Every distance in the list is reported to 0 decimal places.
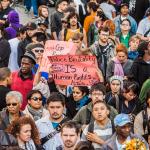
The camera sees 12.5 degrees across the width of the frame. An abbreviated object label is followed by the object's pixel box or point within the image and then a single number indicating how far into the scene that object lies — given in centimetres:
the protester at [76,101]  1016
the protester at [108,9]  1555
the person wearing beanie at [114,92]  1016
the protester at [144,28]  1392
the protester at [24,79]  1057
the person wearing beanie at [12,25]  1349
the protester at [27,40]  1248
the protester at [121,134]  857
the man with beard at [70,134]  842
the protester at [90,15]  1463
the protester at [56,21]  1445
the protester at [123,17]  1414
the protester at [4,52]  1226
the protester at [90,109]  943
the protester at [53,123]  889
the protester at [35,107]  961
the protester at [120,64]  1140
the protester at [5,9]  1500
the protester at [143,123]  914
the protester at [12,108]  930
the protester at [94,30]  1401
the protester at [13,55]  1257
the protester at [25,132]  859
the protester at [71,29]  1340
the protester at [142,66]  1120
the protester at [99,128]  895
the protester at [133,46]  1218
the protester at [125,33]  1345
